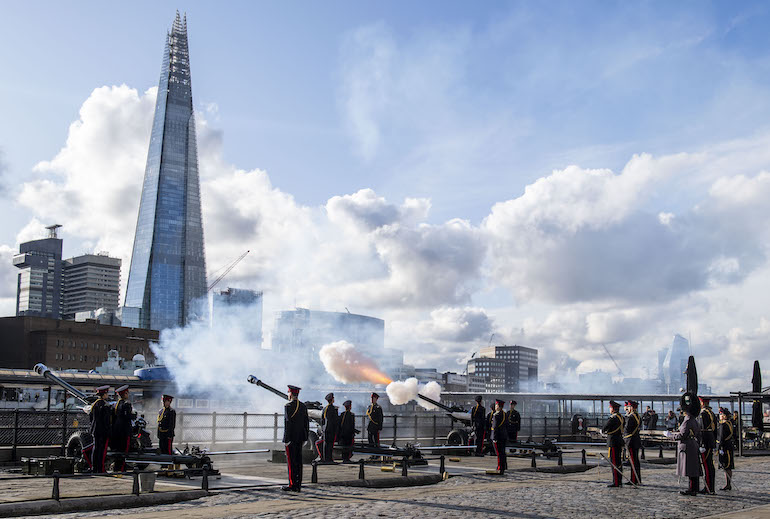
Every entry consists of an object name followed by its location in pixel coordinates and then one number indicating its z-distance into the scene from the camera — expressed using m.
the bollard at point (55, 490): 13.12
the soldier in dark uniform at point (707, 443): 17.61
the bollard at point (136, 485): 14.27
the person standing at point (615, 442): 18.50
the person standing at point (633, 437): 18.55
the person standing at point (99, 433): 17.39
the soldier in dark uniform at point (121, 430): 17.78
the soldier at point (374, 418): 24.98
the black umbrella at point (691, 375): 30.42
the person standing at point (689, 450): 16.98
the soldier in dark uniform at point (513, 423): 27.11
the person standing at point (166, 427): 19.53
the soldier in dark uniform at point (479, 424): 27.09
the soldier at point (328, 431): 21.73
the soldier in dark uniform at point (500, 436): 21.02
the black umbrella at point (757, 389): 34.53
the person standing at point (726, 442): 19.59
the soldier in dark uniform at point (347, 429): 23.05
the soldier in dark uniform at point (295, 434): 16.08
